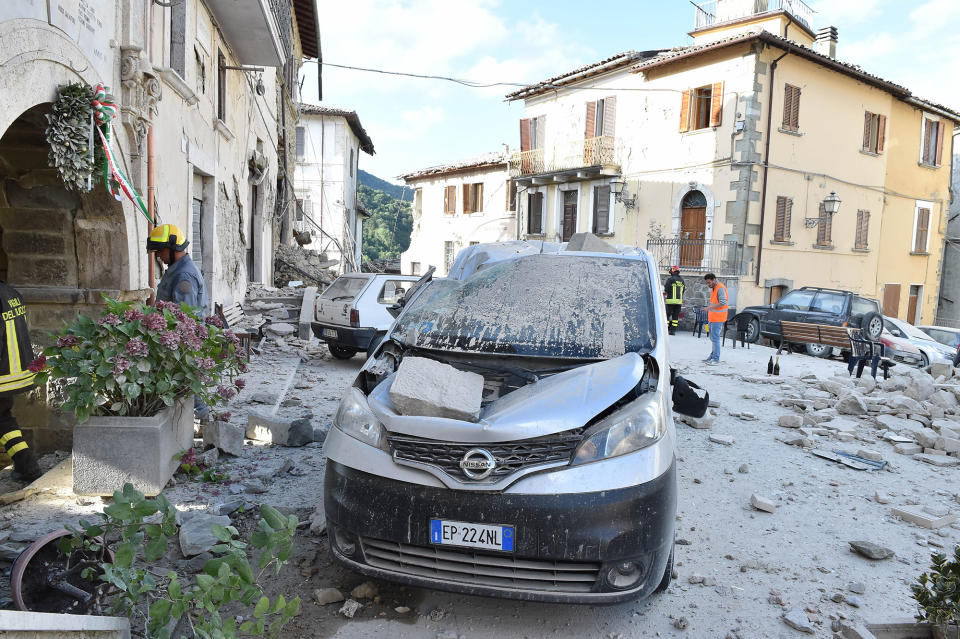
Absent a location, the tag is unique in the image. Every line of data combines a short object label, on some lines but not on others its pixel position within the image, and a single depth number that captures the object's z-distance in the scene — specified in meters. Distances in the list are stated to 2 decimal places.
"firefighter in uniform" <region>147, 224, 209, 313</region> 5.54
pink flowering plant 4.02
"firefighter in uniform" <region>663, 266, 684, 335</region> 15.06
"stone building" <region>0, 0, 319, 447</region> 4.32
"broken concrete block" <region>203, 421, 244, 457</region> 5.23
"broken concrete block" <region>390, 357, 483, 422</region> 3.01
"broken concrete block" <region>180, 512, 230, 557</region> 3.55
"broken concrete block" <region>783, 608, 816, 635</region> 3.06
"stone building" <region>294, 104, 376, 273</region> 31.55
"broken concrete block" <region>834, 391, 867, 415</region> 7.66
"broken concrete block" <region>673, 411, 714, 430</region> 6.87
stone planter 4.17
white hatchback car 10.23
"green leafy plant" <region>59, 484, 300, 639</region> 2.32
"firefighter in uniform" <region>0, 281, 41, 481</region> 4.43
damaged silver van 2.73
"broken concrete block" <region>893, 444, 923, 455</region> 6.34
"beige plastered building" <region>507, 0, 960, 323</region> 20.78
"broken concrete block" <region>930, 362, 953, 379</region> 9.93
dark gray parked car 14.58
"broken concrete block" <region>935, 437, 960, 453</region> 6.27
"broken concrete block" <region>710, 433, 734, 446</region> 6.32
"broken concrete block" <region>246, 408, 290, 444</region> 5.75
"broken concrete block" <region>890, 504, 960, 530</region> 4.40
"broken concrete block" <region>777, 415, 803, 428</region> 6.98
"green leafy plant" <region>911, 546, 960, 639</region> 2.62
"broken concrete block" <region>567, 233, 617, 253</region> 4.96
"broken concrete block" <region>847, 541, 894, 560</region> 3.85
